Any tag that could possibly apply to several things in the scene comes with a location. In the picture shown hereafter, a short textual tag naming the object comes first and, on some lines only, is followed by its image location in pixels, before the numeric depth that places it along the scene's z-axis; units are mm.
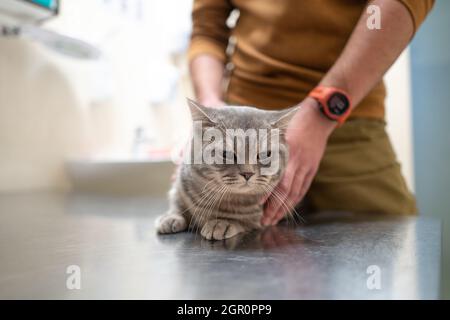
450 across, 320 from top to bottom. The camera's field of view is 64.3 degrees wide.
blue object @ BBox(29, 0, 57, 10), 1497
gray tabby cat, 872
